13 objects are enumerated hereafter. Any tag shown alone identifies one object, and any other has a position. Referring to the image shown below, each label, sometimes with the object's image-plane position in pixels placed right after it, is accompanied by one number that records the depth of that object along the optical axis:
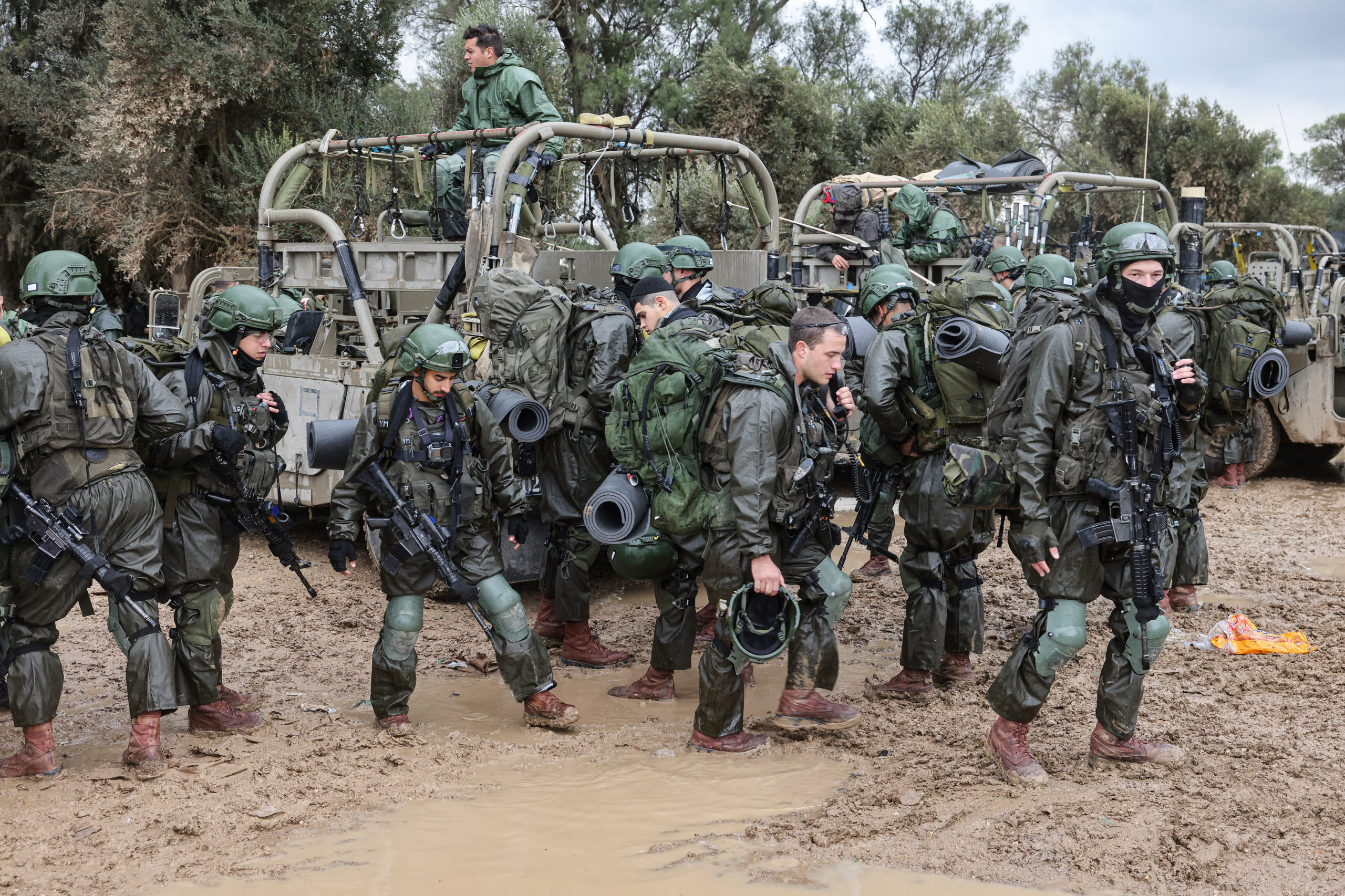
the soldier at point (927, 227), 9.53
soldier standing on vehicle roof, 7.38
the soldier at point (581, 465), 5.70
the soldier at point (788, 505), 4.28
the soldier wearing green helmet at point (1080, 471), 4.07
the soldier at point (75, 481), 4.22
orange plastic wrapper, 5.70
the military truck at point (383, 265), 6.43
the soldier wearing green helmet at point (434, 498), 4.59
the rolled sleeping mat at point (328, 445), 4.95
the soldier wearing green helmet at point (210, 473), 4.70
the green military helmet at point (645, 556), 4.92
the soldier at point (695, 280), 5.72
